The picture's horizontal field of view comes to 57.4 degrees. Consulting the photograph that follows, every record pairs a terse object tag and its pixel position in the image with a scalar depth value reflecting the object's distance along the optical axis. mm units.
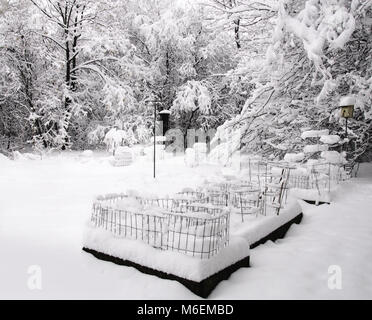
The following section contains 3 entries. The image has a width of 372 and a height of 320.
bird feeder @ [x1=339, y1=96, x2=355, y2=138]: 8023
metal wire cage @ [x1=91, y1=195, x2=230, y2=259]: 3981
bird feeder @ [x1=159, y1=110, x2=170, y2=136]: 12969
